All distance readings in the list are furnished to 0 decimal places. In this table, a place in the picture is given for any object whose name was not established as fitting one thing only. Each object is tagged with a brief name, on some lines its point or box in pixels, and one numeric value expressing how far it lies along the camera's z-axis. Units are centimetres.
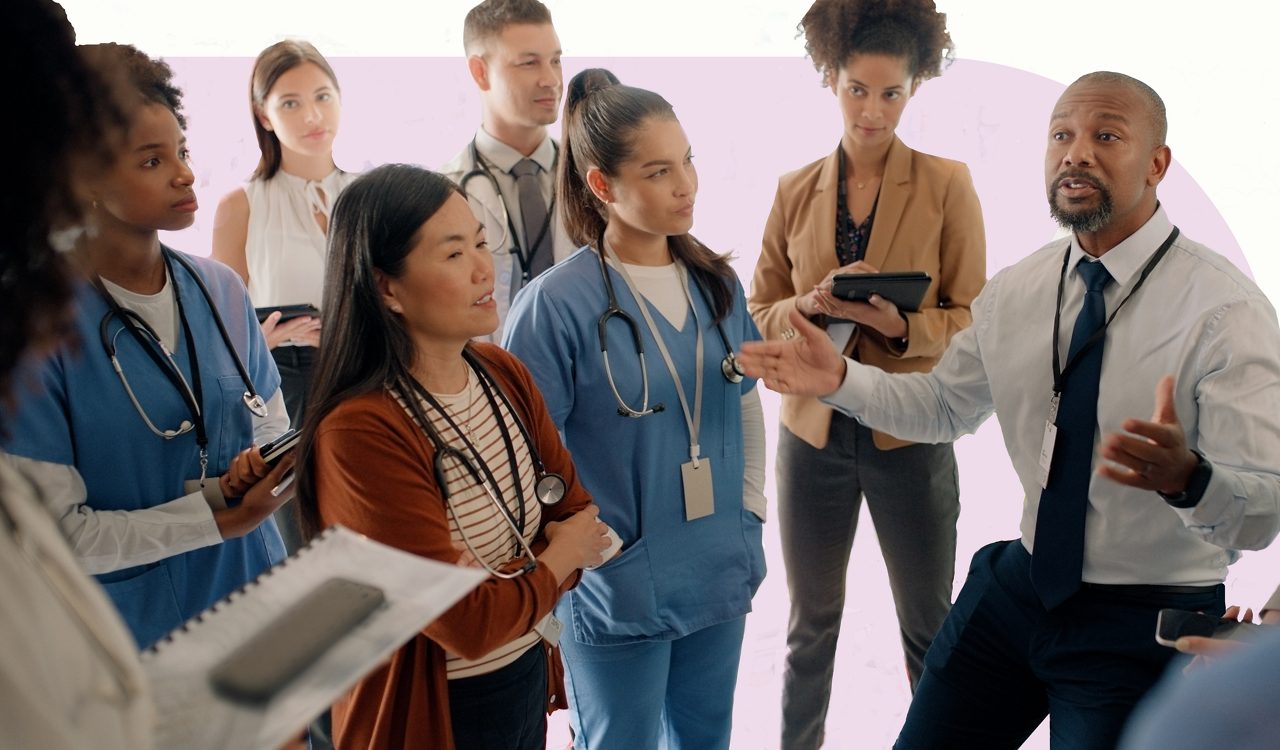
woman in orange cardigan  169
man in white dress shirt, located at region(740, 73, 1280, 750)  183
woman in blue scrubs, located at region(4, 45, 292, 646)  184
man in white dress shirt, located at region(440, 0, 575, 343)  308
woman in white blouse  319
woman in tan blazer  282
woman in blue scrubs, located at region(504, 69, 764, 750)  227
